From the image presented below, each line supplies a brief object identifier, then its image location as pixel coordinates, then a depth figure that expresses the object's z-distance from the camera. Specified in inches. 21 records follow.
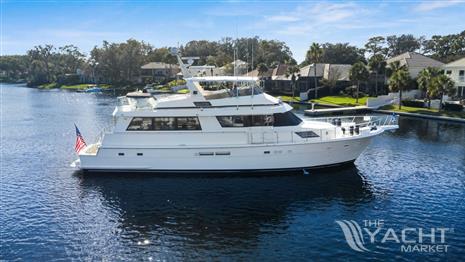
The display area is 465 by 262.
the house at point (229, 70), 2965.1
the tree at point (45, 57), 5570.9
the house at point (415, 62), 2235.5
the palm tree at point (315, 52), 2348.5
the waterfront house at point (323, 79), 2460.6
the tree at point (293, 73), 2527.1
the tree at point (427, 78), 1764.3
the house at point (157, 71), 4296.3
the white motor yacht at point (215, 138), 864.9
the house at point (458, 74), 2021.4
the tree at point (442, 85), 1672.0
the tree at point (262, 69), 3065.7
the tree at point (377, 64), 2191.2
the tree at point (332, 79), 2438.6
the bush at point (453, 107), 1730.2
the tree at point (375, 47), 3902.6
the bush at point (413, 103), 1881.2
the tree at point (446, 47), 3132.4
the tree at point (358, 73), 2132.1
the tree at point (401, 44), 4045.3
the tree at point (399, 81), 1840.6
